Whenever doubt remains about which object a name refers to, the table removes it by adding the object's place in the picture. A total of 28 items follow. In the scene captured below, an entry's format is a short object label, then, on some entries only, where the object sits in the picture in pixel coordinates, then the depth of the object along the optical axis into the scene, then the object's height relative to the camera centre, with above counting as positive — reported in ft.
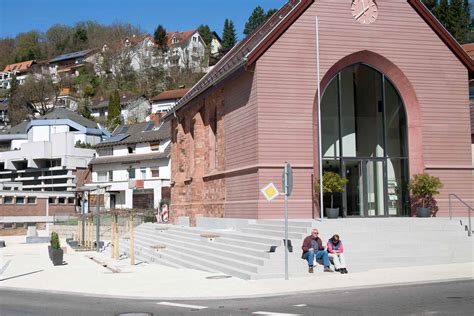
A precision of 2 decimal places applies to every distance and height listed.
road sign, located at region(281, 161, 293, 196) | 52.16 +1.65
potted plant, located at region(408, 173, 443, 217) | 74.69 +0.88
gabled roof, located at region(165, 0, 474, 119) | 72.64 +19.87
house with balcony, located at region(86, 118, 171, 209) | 210.59 +13.25
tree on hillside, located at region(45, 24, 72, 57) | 510.99 +142.03
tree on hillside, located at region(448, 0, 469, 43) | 212.02 +63.68
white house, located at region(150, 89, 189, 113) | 314.96 +53.55
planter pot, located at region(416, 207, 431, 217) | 74.72 -2.02
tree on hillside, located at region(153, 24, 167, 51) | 412.77 +112.92
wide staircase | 56.56 -5.02
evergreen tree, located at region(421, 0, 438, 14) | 227.20 +72.50
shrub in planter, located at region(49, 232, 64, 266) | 76.02 -6.32
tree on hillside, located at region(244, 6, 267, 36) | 401.29 +122.61
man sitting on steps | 54.85 -4.86
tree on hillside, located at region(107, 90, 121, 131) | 323.98 +50.86
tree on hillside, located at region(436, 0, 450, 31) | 220.43 +67.67
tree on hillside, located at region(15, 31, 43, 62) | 514.27 +134.64
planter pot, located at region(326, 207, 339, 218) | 71.05 -1.73
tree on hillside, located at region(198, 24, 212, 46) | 430.57 +119.59
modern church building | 73.31 +11.71
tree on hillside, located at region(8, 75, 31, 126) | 355.56 +56.72
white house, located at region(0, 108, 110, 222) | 229.45 +19.33
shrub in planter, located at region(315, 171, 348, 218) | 71.15 +1.48
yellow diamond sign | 53.88 +0.69
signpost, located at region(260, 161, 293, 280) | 51.60 +1.26
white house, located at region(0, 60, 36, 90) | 477.77 +107.33
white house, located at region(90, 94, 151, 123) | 327.02 +51.03
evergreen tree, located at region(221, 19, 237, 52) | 408.05 +113.15
